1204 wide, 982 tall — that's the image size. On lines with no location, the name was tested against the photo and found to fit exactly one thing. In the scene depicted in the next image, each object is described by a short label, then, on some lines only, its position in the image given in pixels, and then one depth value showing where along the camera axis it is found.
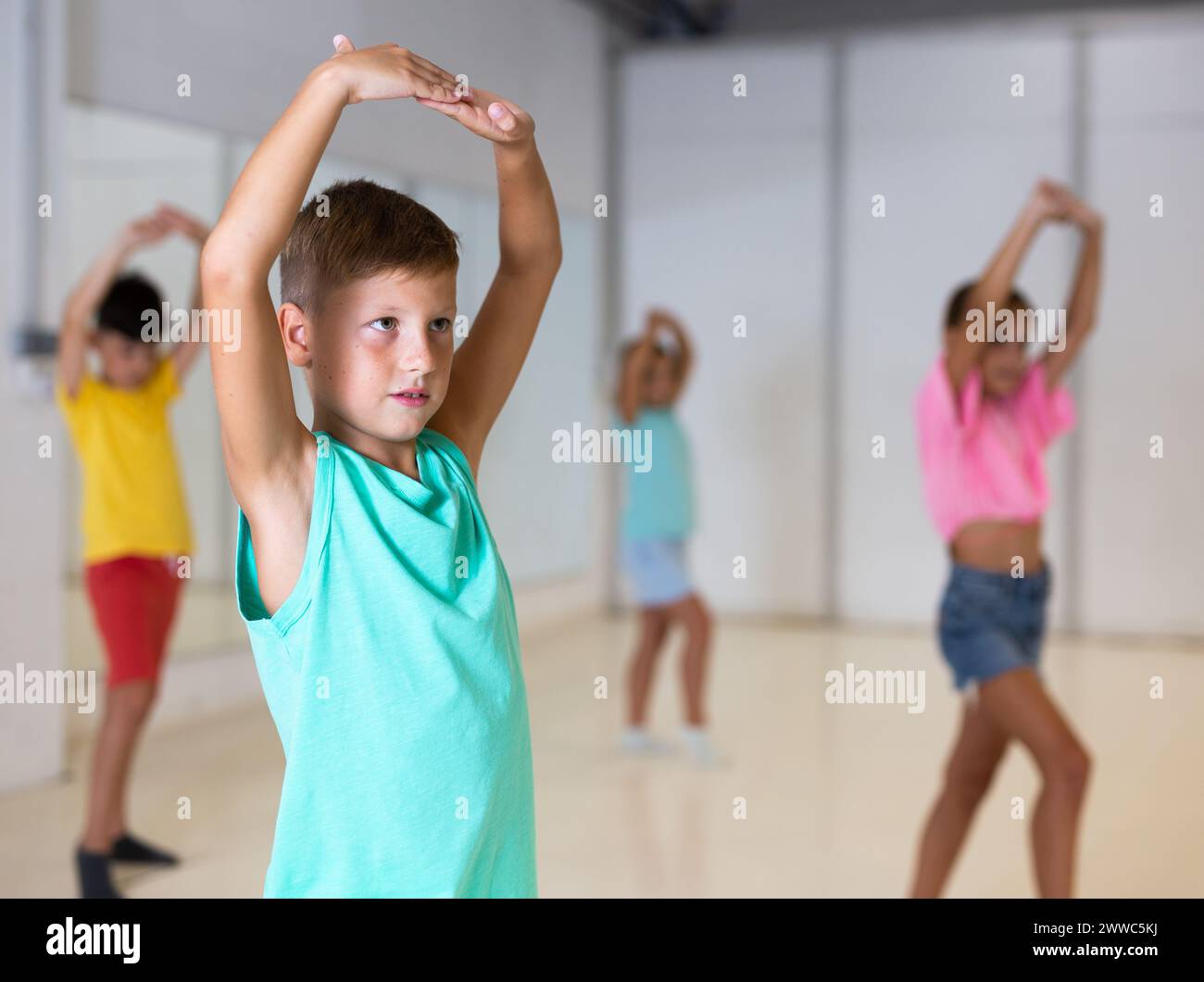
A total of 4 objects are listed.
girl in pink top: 2.25
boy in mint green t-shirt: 0.97
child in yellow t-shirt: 2.75
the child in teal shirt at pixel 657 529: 3.86
